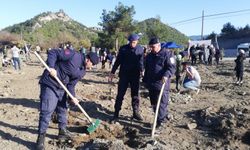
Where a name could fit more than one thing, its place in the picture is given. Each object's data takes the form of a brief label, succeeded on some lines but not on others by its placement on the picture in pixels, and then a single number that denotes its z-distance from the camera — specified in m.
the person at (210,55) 12.33
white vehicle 18.28
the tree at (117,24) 19.89
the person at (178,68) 6.39
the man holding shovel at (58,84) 2.91
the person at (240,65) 7.46
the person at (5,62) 11.75
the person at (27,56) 15.49
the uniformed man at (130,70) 3.66
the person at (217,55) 12.52
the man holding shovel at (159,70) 3.43
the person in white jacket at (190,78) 5.63
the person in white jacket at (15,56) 9.81
